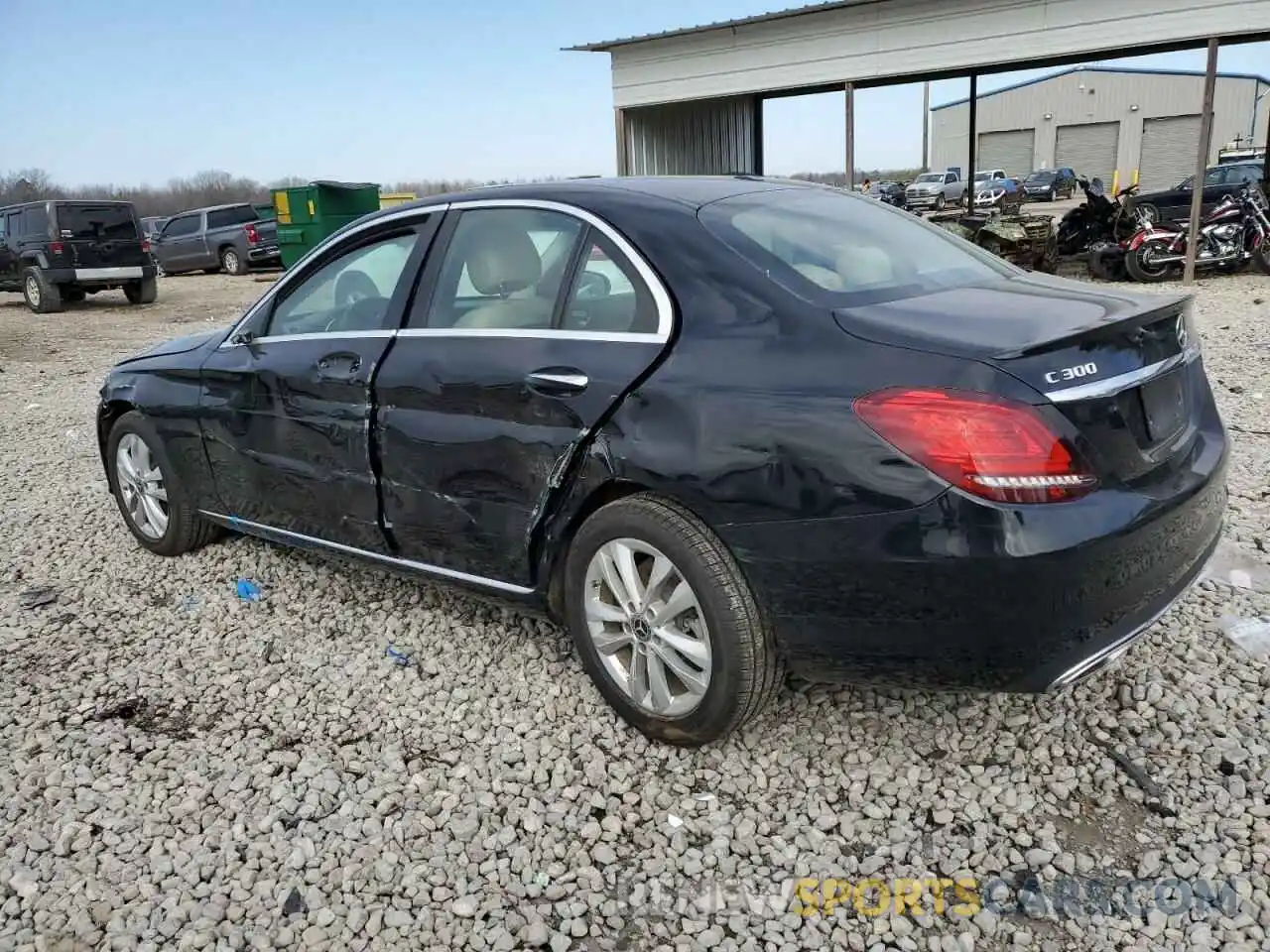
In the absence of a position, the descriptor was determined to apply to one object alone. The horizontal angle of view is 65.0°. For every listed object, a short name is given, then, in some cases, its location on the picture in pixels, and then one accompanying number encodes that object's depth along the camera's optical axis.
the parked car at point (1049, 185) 38.75
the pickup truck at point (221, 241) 22.72
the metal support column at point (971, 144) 20.12
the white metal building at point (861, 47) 13.49
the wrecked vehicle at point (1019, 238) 15.61
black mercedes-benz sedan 2.24
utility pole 52.60
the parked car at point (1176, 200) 15.29
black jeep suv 16.83
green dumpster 17.47
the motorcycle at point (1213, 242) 13.60
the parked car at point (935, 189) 35.47
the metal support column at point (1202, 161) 12.92
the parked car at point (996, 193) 26.43
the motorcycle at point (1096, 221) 15.67
